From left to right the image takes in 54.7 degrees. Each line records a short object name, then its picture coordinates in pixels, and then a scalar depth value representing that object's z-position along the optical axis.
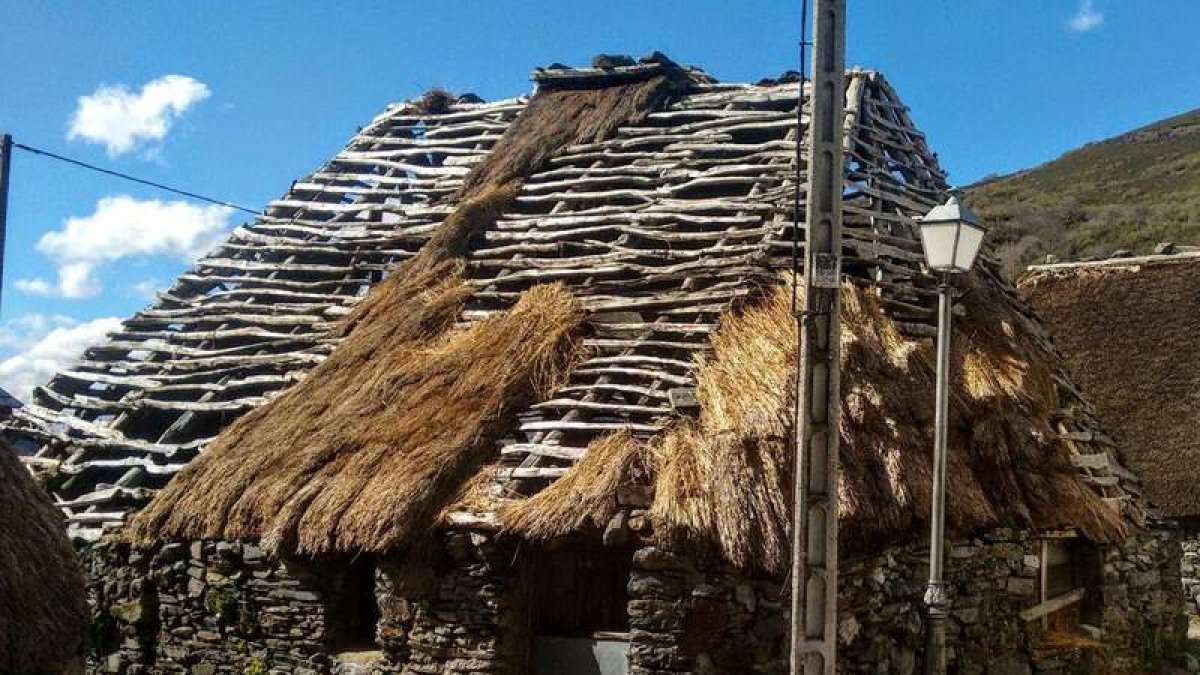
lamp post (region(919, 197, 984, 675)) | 7.64
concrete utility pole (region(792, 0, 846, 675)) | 6.75
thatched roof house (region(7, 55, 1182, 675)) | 9.56
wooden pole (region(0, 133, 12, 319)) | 10.55
